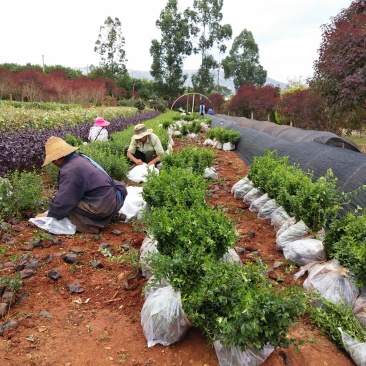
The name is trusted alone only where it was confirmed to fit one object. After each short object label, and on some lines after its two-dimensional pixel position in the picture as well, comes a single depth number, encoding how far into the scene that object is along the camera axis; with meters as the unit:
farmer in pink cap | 8.20
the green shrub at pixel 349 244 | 2.52
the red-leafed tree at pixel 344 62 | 7.16
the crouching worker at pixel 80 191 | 3.67
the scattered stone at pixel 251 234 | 4.15
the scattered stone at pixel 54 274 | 2.94
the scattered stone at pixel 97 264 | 3.21
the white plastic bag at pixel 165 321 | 2.14
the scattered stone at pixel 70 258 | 3.23
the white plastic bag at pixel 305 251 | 3.24
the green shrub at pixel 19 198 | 4.06
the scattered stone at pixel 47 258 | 3.21
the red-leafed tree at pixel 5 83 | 24.67
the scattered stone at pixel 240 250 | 3.65
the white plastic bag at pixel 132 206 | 4.52
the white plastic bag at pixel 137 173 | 6.19
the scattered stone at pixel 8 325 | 2.29
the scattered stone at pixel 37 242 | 3.50
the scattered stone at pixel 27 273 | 2.92
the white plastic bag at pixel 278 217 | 4.18
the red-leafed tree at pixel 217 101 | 41.38
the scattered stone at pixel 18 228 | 3.79
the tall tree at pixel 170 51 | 48.72
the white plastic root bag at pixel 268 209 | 4.62
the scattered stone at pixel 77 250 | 3.43
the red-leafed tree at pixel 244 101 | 26.60
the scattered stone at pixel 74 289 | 2.81
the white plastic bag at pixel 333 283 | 2.62
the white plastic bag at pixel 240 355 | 1.90
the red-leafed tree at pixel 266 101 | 22.50
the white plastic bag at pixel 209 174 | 6.90
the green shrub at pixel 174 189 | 3.39
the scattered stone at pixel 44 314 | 2.48
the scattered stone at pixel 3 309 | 2.45
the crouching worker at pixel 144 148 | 6.45
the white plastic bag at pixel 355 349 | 2.10
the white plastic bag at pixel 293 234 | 3.59
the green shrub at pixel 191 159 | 5.70
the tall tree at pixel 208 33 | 49.31
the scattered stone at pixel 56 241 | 3.57
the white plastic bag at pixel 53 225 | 3.77
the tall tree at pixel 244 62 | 51.06
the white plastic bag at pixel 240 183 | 5.77
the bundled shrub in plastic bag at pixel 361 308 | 2.42
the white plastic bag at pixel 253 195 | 5.28
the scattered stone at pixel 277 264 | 3.38
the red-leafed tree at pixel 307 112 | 12.19
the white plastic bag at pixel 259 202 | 4.90
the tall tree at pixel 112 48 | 48.16
